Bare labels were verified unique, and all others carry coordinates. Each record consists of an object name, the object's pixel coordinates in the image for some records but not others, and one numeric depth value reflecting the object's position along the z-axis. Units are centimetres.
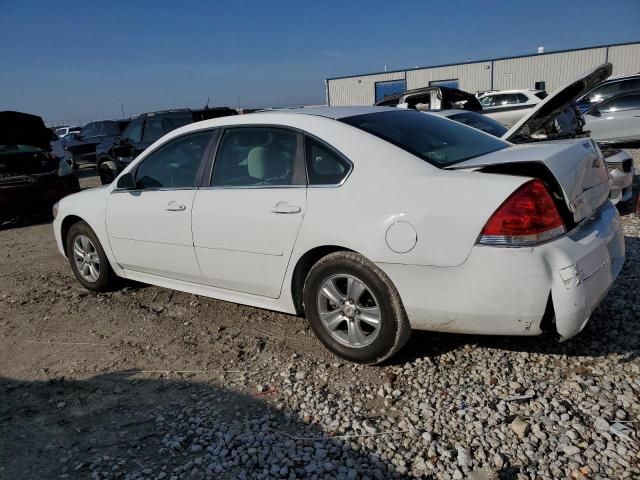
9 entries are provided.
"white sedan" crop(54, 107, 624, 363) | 247
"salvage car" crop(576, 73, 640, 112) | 1316
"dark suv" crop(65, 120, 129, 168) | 1858
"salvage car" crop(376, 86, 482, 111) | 937
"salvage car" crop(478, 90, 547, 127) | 1842
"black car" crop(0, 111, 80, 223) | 830
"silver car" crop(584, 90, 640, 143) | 1055
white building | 3509
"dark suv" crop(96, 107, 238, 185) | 1111
